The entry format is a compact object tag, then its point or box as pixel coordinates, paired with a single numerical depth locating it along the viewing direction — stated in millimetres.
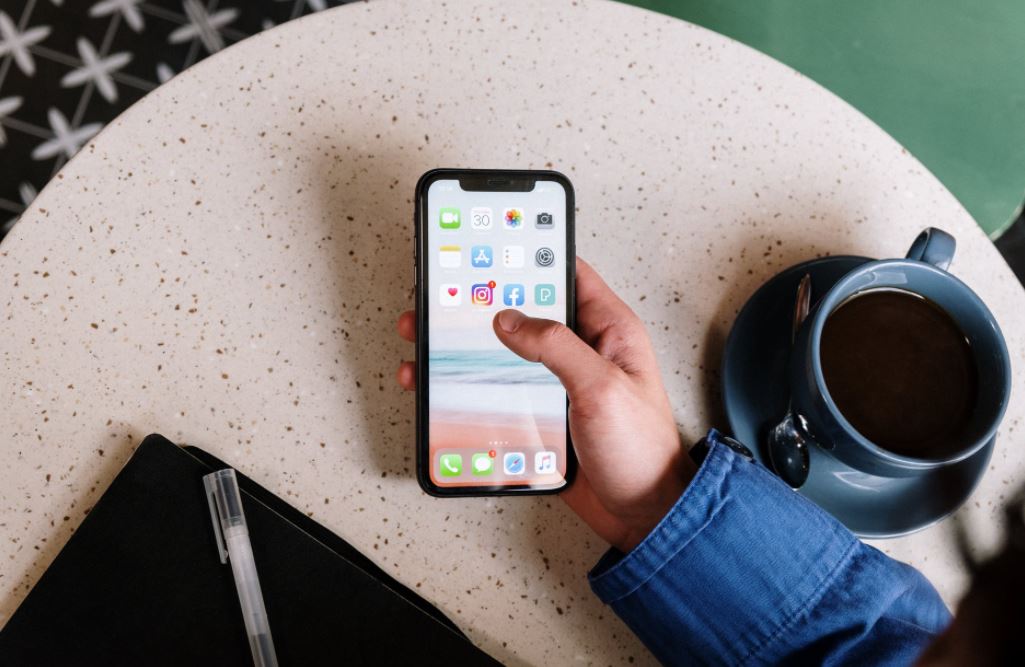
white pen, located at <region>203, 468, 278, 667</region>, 529
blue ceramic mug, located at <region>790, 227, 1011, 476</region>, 491
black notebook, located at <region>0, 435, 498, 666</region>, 525
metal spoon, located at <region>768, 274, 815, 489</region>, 554
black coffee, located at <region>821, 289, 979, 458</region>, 553
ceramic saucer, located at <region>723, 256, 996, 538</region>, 569
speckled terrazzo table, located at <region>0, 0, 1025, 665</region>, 575
